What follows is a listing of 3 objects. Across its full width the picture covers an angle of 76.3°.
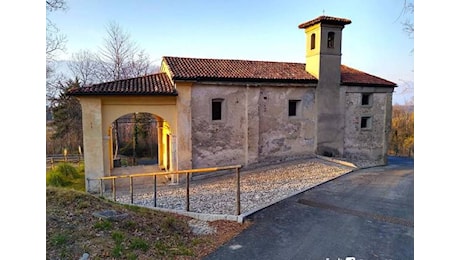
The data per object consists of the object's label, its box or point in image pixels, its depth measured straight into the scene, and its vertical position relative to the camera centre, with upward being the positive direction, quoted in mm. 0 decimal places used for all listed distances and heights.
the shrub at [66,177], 8852 -1771
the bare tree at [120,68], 12673 +2573
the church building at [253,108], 8539 +429
